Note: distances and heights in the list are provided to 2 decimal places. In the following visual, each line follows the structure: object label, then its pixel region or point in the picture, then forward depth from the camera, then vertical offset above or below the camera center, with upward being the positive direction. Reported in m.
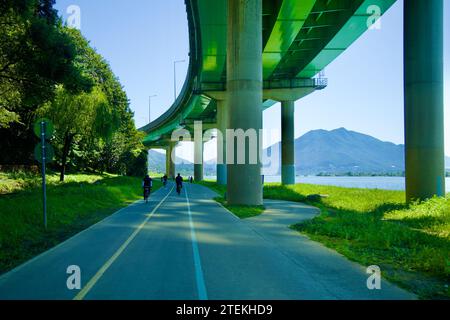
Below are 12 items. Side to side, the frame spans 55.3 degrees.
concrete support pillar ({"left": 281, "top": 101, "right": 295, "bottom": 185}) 52.16 +2.68
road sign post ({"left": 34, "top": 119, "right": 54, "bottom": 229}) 13.05 +0.60
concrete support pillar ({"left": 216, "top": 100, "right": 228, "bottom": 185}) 53.44 +2.96
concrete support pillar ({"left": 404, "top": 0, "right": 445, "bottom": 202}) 19.34 +3.01
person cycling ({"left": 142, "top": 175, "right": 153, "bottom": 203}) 25.33 -1.21
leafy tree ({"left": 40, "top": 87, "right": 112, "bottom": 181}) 31.48 +3.77
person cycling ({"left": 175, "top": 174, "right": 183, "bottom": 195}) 33.34 -1.36
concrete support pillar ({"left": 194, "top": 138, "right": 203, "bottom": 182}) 81.94 +0.11
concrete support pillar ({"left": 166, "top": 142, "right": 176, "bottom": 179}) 113.28 +0.16
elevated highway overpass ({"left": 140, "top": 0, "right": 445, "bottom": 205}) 19.45 +7.31
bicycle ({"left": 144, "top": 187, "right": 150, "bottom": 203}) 25.29 -1.62
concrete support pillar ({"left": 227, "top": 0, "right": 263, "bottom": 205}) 22.09 +3.82
